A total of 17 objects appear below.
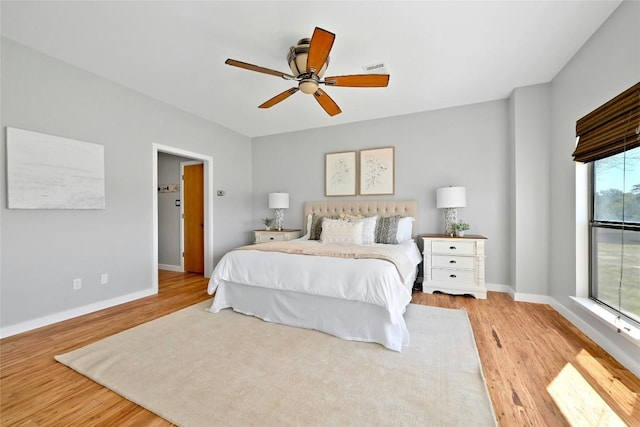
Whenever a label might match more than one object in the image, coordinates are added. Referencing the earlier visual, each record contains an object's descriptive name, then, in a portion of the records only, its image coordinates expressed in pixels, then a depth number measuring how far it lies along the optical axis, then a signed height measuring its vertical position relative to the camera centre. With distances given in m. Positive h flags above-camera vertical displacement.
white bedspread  2.11 -0.59
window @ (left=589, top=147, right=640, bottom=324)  1.94 -0.19
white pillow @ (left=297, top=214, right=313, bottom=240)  4.36 -0.22
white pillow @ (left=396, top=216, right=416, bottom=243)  3.72 -0.26
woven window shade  1.72 +0.63
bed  2.13 -0.68
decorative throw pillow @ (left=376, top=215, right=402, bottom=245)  3.66 -0.27
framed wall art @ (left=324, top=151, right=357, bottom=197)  4.53 +0.67
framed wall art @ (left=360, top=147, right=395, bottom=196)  4.25 +0.67
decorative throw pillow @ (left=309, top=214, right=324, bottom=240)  4.18 -0.28
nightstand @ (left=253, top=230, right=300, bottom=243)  4.68 -0.42
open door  4.94 -0.10
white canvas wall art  2.39 +0.41
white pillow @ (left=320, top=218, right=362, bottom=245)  3.54 -0.29
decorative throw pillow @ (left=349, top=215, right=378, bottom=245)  3.66 -0.27
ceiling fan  2.04 +1.17
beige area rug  1.42 -1.10
